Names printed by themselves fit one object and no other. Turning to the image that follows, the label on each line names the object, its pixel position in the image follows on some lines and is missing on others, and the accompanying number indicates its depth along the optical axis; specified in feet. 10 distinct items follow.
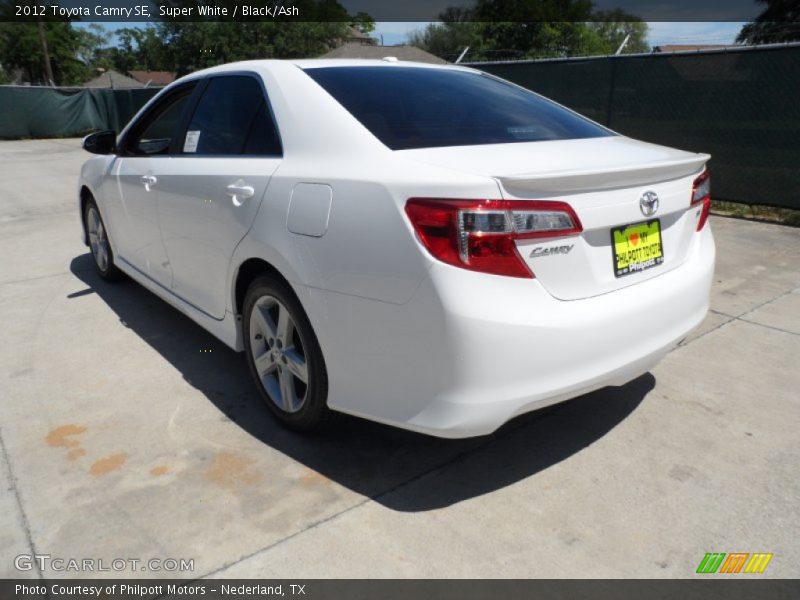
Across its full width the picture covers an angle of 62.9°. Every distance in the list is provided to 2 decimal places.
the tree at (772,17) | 108.95
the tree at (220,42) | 175.11
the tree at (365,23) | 331.08
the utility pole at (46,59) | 143.43
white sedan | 6.84
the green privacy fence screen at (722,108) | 23.07
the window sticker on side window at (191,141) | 11.35
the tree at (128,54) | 290.03
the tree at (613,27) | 285.88
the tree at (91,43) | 275.67
